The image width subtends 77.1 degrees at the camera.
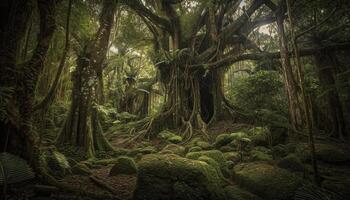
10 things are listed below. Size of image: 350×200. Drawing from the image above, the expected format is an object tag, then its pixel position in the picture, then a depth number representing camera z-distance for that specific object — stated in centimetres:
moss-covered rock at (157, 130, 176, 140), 827
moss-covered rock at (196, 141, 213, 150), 690
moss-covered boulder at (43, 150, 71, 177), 406
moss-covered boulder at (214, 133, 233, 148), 696
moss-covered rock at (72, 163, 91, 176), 456
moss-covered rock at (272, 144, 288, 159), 586
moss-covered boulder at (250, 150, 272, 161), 548
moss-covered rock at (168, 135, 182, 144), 813
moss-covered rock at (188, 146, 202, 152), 649
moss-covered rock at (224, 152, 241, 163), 568
